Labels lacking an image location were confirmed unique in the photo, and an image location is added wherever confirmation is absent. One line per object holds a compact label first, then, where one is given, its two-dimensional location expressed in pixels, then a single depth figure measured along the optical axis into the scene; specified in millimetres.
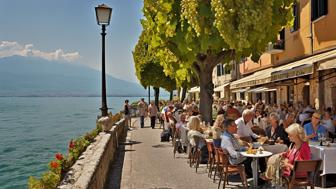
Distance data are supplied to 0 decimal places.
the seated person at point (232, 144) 7426
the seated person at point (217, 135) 8586
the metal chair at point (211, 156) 8633
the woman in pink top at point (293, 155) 6117
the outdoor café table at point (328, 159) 7422
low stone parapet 5348
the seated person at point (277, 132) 9466
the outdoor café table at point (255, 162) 7173
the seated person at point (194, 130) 10195
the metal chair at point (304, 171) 5961
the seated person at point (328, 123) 10312
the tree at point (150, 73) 35969
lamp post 12055
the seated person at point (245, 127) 9391
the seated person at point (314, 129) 8812
